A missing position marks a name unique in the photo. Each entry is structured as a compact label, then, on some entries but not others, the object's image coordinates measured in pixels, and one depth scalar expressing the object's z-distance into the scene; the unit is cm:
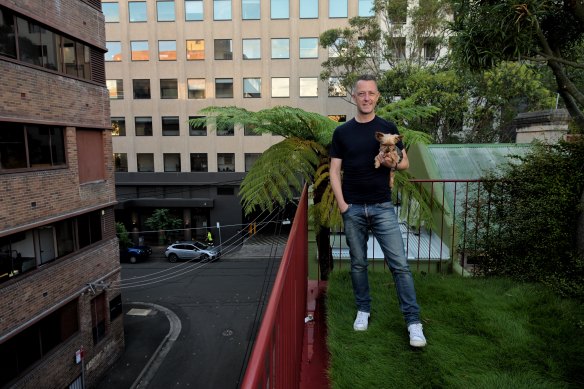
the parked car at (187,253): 2562
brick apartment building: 1034
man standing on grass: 313
